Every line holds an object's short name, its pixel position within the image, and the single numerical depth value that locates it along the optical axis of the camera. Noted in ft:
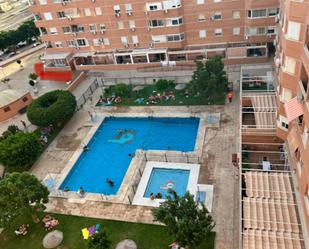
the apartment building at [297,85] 67.82
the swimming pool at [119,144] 114.01
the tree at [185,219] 67.62
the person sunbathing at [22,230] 94.22
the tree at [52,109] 130.31
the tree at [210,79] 127.75
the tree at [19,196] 85.81
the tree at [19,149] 109.40
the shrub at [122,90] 151.94
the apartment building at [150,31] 153.99
